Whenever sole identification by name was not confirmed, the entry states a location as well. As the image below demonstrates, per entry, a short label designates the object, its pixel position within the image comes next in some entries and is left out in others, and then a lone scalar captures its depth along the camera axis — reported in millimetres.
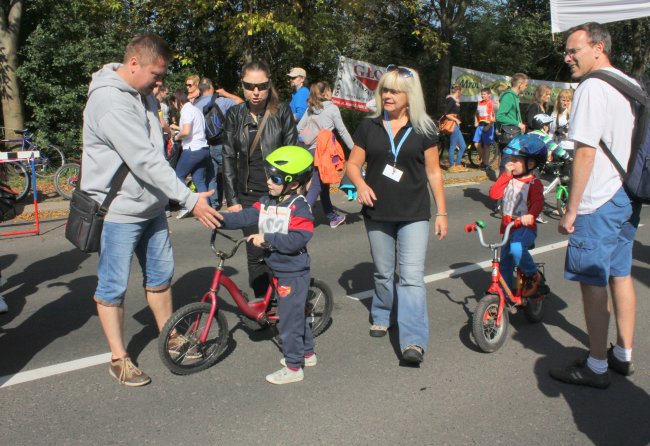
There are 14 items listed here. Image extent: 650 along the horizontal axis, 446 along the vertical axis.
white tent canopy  6480
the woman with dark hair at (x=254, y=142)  4551
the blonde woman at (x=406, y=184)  4066
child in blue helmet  4699
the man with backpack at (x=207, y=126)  9047
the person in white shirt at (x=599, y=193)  3500
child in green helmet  3754
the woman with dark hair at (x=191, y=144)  8695
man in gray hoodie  3445
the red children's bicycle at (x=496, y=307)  4293
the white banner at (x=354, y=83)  14289
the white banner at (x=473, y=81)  17903
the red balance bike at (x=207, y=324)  3811
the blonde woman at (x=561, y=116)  10523
